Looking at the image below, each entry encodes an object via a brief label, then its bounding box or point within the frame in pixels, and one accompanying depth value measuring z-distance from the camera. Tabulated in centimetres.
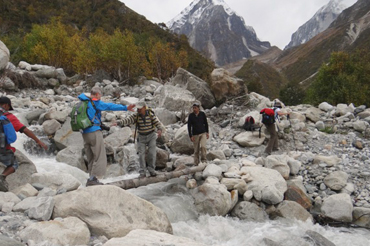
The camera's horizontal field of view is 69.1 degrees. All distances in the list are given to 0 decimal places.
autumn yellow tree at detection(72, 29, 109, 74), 2841
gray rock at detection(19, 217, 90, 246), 381
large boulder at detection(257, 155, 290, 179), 968
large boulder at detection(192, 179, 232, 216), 778
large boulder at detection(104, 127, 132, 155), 1200
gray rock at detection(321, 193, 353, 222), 811
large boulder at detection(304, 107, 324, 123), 1614
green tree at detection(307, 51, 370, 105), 2539
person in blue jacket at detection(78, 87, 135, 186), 621
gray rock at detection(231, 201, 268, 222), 788
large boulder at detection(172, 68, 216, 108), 1945
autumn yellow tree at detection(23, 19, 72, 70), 3030
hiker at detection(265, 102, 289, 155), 1155
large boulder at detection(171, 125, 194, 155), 1232
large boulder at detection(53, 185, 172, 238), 461
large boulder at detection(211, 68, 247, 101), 1944
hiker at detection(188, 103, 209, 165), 960
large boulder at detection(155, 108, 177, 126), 1582
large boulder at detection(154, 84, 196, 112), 1750
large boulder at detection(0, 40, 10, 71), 1966
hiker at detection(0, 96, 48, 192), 539
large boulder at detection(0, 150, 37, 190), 607
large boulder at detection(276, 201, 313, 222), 798
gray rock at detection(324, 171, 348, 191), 923
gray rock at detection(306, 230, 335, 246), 634
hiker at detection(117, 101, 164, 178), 811
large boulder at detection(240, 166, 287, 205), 824
